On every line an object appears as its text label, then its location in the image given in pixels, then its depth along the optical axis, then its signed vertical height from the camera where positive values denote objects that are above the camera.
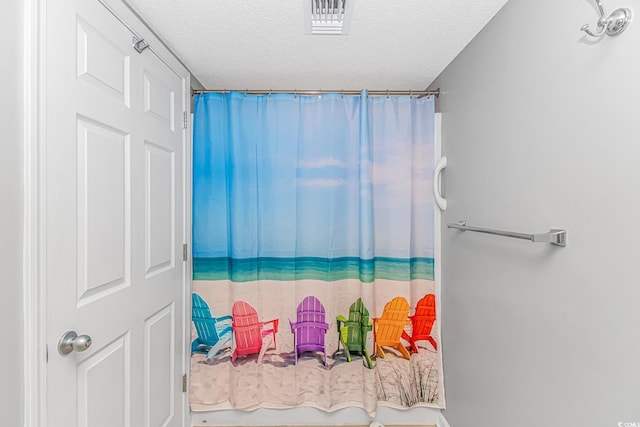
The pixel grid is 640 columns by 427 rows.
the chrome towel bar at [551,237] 1.02 -0.08
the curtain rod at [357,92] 2.08 +0.77
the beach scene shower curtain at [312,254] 2.07 -0.27
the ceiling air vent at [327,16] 1.36 +0.86
